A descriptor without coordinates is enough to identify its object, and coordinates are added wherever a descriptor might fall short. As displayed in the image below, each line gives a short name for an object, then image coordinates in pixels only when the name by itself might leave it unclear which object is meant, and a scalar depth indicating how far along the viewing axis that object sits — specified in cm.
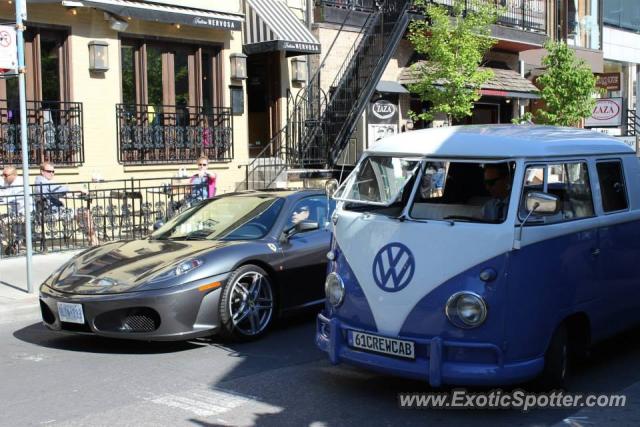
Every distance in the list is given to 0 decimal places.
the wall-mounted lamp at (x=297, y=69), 2041
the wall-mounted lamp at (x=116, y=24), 1644
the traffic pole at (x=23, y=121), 1044
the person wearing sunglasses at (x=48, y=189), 1382
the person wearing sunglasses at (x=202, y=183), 1599
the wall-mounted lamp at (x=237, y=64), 1905
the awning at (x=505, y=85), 2280
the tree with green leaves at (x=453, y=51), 1998
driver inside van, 577
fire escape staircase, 1967
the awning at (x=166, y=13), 1565
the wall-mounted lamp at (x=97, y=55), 1634
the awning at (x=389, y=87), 2153
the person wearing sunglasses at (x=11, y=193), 1354
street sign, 1027
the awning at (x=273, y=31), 1887
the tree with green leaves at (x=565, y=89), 2380
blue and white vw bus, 546
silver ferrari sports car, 716
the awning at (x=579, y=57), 2782
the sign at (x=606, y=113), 2254
